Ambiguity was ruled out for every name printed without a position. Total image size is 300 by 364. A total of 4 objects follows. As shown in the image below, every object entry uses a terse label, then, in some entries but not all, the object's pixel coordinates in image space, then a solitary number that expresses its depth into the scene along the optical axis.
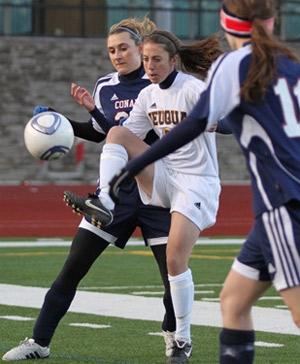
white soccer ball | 18.16
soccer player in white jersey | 17.30
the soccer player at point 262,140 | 12.48
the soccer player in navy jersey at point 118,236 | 17.91
